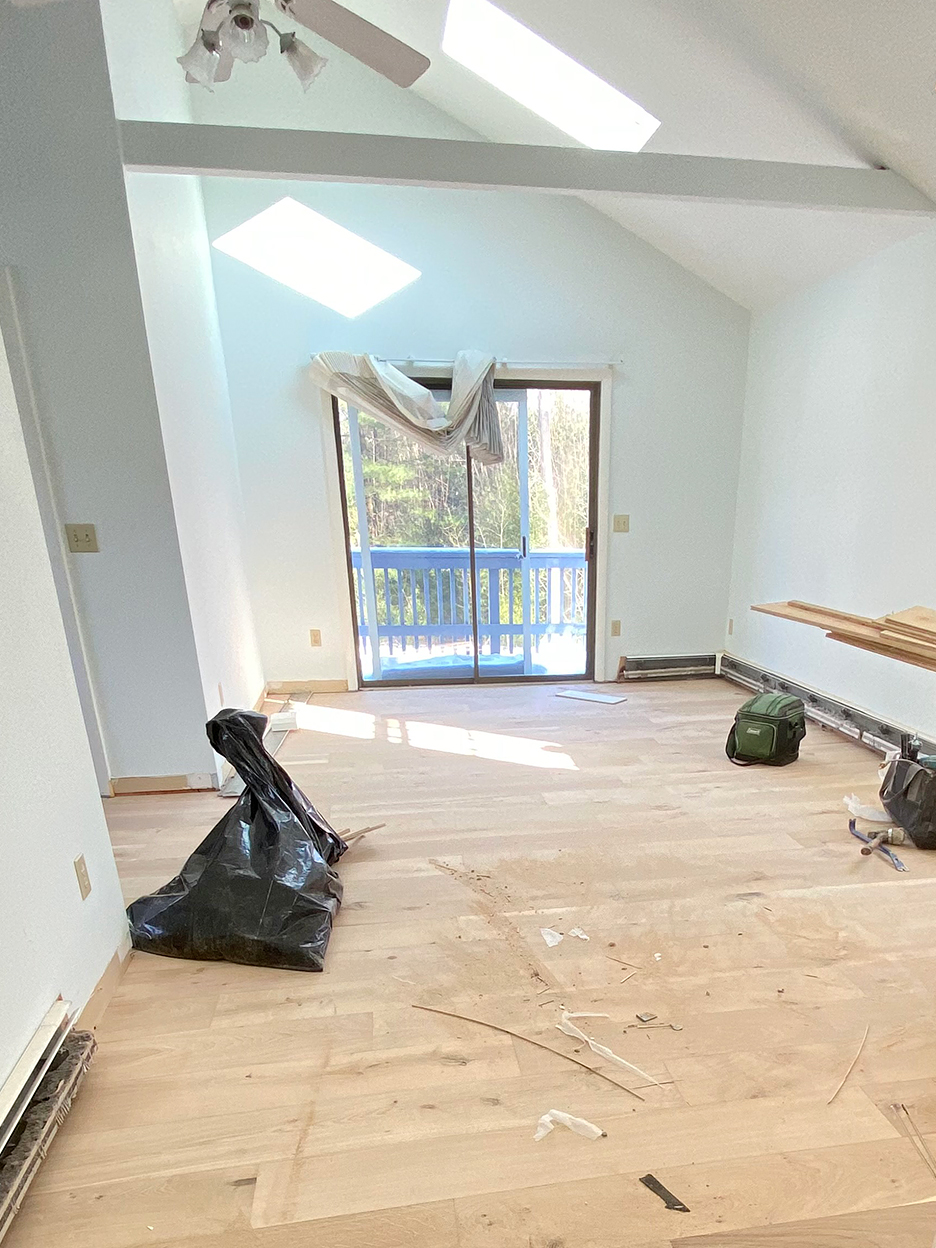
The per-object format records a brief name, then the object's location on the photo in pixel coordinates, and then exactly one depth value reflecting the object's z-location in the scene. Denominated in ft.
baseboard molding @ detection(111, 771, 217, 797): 8.30
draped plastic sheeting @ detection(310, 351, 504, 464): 10.94
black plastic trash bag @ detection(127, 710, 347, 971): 5.15
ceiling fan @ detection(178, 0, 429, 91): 3.94
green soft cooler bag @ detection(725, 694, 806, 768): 8.75
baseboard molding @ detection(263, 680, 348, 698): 12.64
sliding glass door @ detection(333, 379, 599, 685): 12.19
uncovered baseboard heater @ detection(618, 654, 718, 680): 13.19
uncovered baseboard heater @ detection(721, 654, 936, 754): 8.92
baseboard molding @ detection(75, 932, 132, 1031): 4.49
